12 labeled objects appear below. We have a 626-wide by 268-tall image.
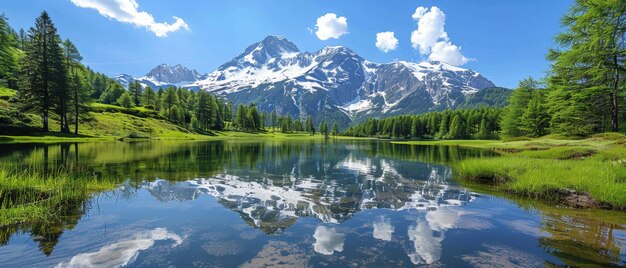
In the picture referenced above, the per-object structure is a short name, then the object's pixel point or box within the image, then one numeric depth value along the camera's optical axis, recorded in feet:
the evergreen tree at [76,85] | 220.02
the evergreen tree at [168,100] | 415.44
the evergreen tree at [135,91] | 447.42
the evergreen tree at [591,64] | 117.29
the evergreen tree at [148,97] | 441.27
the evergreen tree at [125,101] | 368.89
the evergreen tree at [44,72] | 193.16
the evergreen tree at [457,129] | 475.31
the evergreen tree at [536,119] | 251.60
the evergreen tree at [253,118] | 545.44
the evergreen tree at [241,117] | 532.73
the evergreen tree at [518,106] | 291.58
